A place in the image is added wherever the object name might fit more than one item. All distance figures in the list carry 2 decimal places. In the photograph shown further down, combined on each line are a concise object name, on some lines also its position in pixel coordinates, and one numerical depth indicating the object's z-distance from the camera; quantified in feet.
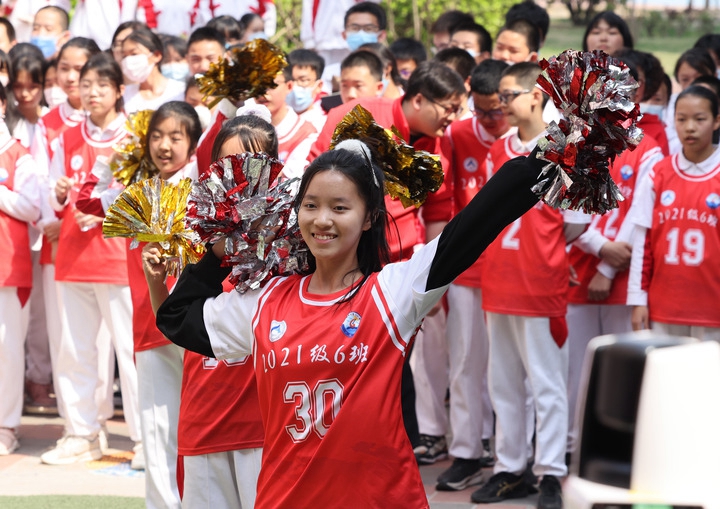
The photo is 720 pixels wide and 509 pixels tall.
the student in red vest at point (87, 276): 40.93
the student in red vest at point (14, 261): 43.62
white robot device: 10.20
